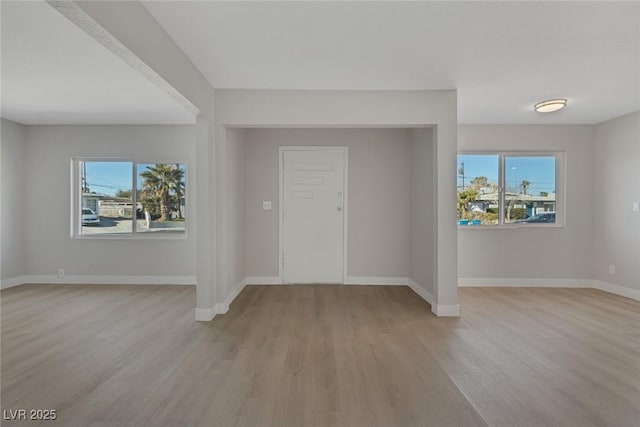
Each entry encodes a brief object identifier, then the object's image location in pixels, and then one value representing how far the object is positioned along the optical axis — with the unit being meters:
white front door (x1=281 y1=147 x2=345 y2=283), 5.25
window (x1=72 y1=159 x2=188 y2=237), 5.45
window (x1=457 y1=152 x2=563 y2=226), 5.36
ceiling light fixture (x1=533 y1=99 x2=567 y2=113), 4.05
